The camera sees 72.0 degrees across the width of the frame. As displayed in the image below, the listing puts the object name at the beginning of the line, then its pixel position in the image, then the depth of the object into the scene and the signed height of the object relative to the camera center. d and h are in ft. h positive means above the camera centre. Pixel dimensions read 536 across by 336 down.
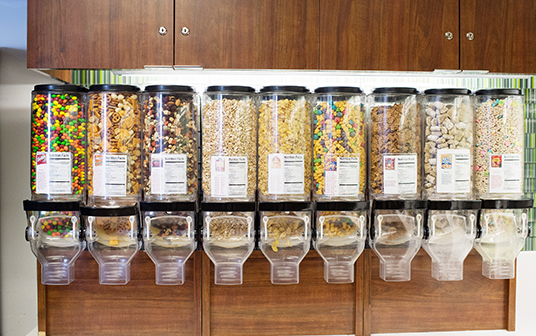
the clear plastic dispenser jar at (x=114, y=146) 3.76 +0.17
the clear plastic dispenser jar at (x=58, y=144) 3.83 +0.19
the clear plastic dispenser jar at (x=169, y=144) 3.78 +0.19
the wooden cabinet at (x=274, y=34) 4.00 +1.44
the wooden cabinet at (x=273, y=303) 4.46 -1.75
